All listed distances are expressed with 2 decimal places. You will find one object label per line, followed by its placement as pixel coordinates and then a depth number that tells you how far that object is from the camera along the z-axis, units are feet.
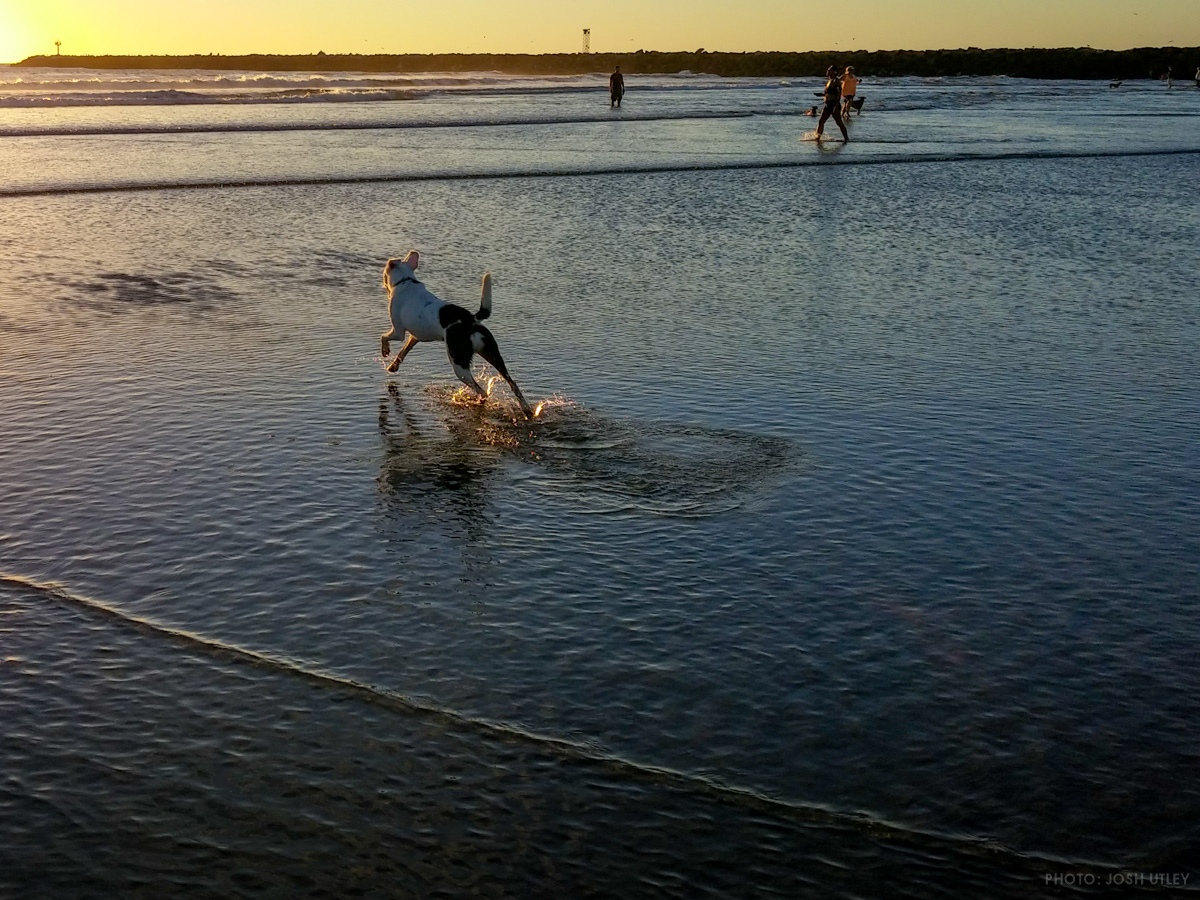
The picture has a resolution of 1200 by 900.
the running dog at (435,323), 31.32
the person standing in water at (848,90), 131.03
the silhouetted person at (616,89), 156.35
